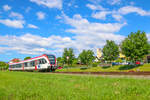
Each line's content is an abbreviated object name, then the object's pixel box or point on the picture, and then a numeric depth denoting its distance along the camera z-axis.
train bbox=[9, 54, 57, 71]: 24.29
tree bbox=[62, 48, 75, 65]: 48.50
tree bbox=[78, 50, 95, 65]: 46.94
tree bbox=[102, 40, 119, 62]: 41.31
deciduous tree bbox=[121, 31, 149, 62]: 32.53
